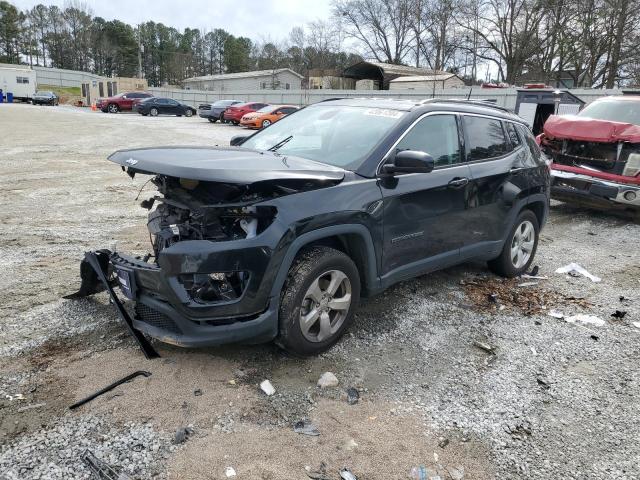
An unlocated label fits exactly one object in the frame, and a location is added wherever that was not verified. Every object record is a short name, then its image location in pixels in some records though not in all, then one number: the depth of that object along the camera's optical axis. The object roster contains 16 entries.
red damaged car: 7.72
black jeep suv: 3.04
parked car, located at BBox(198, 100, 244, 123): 31.37
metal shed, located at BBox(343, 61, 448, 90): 44.75
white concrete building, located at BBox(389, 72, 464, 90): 37.69
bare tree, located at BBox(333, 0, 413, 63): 61.09
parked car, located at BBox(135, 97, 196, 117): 36.09
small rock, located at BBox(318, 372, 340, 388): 3.23
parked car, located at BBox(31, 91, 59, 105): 46.97
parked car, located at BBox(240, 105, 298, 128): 27.11
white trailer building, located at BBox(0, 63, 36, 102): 50.05
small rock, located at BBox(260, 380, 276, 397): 3.11
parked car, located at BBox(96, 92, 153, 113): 39.09
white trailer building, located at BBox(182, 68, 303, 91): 61.31
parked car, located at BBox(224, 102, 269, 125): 29.34
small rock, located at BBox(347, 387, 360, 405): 3.10
